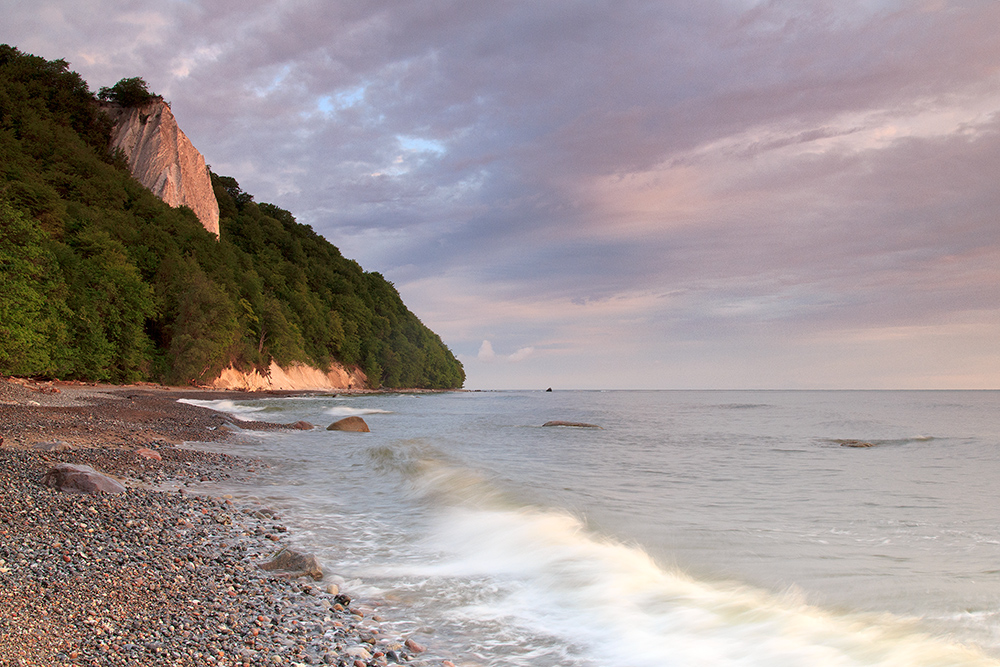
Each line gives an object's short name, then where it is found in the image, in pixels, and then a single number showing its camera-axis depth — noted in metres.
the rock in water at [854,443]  21.46
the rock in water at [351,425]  22.94
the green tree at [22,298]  25.64
